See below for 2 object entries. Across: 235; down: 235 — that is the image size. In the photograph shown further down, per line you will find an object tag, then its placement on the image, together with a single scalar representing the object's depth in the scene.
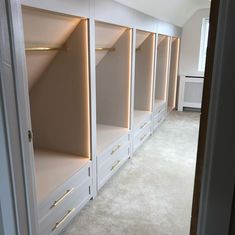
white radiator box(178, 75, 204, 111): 5.30
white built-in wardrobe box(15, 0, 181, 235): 1.70
